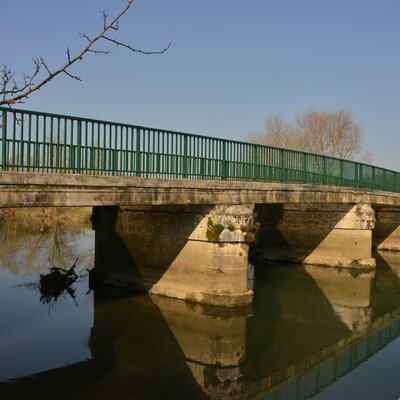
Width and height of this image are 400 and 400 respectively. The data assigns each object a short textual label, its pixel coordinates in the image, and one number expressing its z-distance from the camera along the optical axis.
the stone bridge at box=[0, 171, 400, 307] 8.98
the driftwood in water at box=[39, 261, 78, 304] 14.46
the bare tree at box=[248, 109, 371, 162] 44.66
